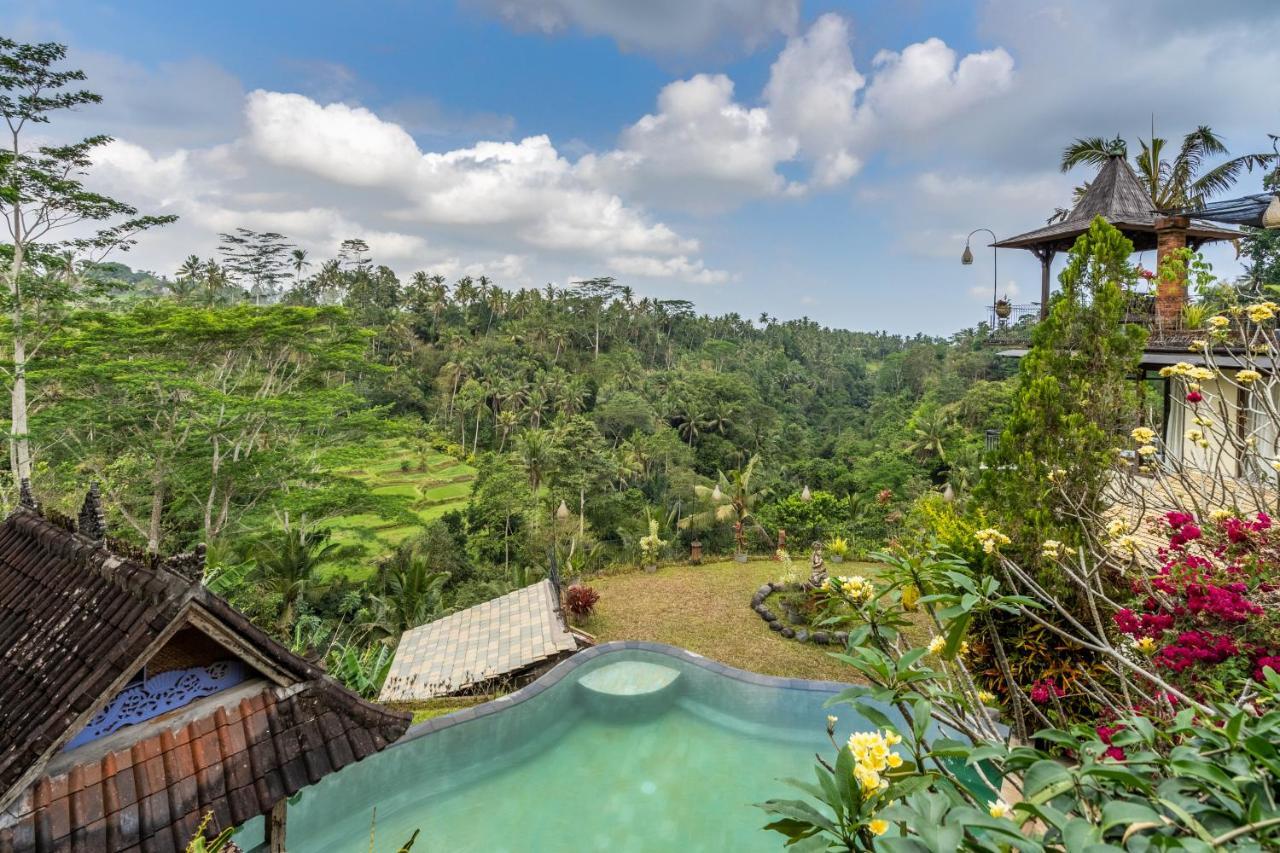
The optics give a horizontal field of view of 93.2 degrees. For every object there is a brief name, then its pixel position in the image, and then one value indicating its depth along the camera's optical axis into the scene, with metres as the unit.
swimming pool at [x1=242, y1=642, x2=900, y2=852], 5.71
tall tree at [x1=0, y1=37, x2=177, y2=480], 10.06
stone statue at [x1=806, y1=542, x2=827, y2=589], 11.05
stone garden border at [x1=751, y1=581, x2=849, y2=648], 9.94
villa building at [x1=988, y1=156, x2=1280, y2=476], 7.97
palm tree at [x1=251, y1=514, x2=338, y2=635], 11.81
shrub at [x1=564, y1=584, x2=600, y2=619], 11.09
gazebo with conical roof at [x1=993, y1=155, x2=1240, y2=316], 8.75
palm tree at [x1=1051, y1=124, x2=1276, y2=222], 12.64
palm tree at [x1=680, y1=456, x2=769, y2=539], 16.89
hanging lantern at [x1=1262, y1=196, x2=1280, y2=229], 5.64
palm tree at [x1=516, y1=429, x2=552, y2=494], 20.14
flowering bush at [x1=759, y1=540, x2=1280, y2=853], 1.08
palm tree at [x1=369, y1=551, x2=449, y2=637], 12.29
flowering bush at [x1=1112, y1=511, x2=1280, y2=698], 3.34
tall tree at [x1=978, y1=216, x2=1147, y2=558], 5.61
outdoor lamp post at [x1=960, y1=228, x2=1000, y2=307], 9.65
